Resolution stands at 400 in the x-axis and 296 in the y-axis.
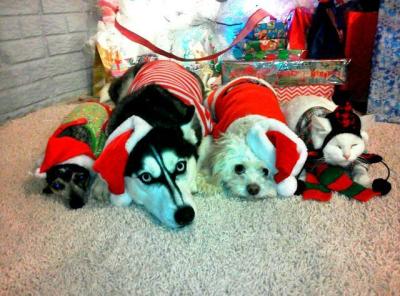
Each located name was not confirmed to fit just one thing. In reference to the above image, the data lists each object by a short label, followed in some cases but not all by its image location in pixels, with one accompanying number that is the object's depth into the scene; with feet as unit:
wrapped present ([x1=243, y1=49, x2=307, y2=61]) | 6.13
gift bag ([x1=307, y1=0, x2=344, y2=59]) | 5.93
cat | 3.34
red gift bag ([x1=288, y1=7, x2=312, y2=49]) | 6.32
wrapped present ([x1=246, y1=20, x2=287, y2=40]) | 6.35
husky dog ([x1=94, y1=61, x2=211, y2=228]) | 2.98
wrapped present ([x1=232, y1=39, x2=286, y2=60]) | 6.42
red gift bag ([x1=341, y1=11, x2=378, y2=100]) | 5.58
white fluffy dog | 3.25
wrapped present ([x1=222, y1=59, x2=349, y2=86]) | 5.60
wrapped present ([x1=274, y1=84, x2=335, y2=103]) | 5.65
